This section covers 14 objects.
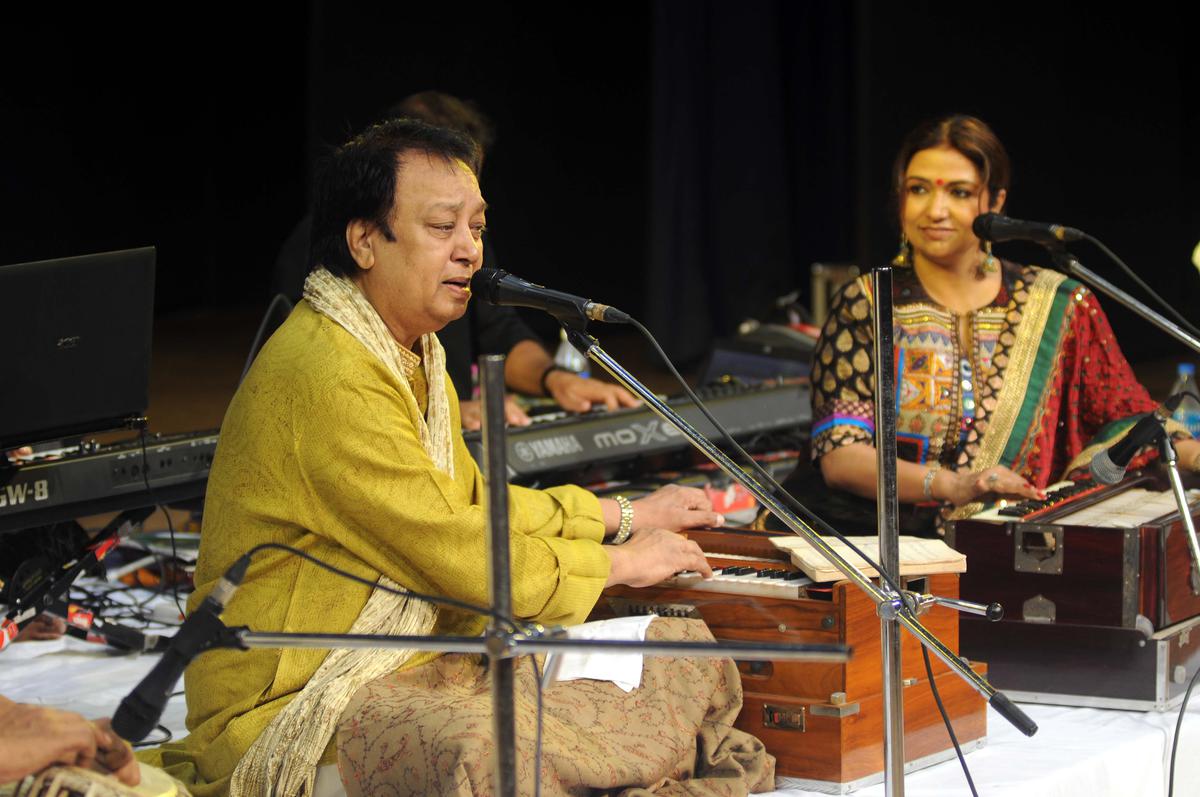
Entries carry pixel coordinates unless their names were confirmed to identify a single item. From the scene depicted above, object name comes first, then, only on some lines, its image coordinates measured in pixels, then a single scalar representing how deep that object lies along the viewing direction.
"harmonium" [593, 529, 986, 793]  6.10
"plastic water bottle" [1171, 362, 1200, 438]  9.36
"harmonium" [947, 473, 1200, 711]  6.96
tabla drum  4.39
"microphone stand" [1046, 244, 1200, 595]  5.64
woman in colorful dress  7.99
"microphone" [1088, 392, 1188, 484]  5.56
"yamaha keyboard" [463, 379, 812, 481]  9.66
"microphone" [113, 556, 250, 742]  3.64
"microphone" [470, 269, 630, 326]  4.69
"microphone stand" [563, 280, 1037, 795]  4.70
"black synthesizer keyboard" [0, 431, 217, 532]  7.47
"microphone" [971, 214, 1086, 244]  6.01
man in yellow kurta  5.38
